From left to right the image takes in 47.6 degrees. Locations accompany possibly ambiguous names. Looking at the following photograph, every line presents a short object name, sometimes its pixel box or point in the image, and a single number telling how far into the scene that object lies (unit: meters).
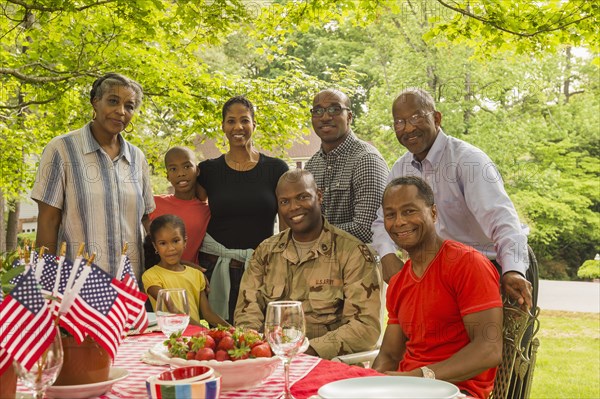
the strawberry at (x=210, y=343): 2.05
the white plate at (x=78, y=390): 1.90
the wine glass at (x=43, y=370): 1.66
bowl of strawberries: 1.96
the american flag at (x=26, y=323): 1.62
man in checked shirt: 3.83
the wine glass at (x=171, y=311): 2.35
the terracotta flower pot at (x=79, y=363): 1.91
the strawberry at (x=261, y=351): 2.02
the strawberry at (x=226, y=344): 2.04
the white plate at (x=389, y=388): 1.78
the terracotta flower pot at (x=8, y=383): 1.68
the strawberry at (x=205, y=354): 2.00
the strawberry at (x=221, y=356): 2.00
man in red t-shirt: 2.47
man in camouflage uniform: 3.22
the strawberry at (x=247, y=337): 2.05
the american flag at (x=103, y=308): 1.84
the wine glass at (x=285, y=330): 1.94
